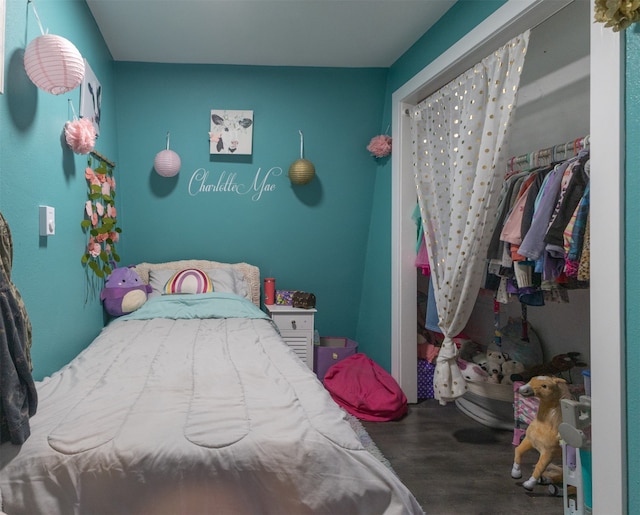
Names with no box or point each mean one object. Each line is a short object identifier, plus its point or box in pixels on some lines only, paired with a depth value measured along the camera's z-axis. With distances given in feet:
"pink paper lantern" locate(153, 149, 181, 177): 11.62
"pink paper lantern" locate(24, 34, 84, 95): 5.54
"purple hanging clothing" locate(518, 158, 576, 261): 6.88
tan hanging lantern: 11.92
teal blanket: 9.66
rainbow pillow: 11.08
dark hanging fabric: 3.87
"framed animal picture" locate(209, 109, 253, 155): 12.06
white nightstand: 11.27
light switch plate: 6.28
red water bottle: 12.11
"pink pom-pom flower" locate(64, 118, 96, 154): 7.16
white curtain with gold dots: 7.60
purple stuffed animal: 9.86
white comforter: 3.84
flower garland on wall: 8.71
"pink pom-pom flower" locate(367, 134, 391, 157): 11.80
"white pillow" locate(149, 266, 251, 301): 11.30
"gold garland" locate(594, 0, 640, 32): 4.31
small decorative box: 11.98
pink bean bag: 9.66
